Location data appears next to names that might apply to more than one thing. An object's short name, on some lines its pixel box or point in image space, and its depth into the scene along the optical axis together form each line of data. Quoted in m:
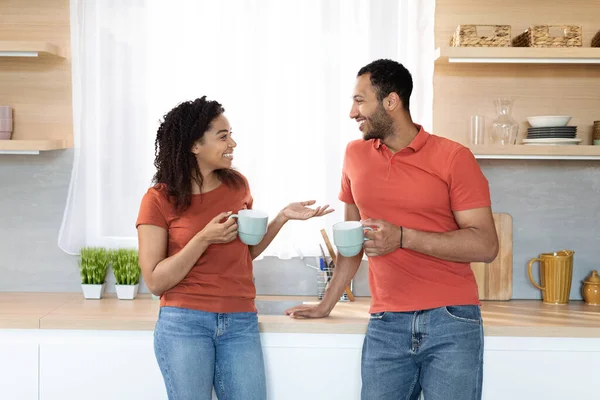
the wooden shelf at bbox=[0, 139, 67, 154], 2.75
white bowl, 2.72
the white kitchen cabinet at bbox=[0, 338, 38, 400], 2.45
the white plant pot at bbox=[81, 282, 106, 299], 2.89
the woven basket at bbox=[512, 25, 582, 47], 2.68
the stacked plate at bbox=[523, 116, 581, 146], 2.71
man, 2.06
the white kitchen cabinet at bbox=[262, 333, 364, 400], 2.38
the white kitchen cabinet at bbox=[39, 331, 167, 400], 2.41
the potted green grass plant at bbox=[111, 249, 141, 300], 2.89
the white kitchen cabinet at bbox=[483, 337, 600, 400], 2.37
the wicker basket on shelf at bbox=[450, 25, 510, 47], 2.68
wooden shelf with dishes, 2.90
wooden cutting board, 2.91
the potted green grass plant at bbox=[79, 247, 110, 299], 2.89
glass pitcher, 2.78
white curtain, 2.88
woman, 2.09
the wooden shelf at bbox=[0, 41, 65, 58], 2.71
